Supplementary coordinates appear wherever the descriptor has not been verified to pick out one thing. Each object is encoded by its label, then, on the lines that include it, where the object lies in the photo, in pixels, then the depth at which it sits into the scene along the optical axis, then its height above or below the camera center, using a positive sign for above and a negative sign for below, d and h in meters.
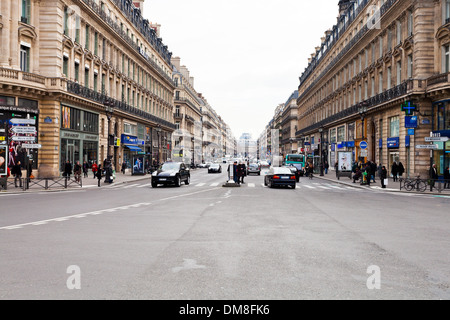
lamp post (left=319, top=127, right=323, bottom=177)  45.39 -0.95
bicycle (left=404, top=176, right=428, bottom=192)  24.82 -1.57
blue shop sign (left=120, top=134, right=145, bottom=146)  48.47 +2.25
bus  50.56 -0.02
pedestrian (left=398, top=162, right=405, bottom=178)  32.66 -0.78
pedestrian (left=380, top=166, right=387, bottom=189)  26.68 -1.15
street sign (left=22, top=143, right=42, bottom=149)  22.79 +0.68
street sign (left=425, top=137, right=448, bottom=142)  24.05 +1.22
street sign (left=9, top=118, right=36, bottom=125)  21.98 +1.97
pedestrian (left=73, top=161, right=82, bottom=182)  28.09 -0.94
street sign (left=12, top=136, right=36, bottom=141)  22.42 +1.08
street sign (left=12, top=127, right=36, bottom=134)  21.95 +1.51
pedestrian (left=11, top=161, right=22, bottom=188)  25.02 -0.78
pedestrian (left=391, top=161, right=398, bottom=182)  33.09 -0.87
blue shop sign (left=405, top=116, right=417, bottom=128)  30.97 +2.77
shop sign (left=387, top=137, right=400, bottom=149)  35.12 +1.43
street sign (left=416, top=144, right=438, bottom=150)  24.23 +0.77
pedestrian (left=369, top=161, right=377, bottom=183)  30.79 -0.74
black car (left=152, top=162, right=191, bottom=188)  27.50 -1.09
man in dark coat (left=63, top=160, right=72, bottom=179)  30.39 -0.79
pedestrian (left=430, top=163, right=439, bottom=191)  24.81 -1.03
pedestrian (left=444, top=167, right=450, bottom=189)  27.21 -1.04
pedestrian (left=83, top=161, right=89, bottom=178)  37.47 -0.89
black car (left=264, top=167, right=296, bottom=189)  26.50 -1.22
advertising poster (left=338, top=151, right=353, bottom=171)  38.38 -0.19
